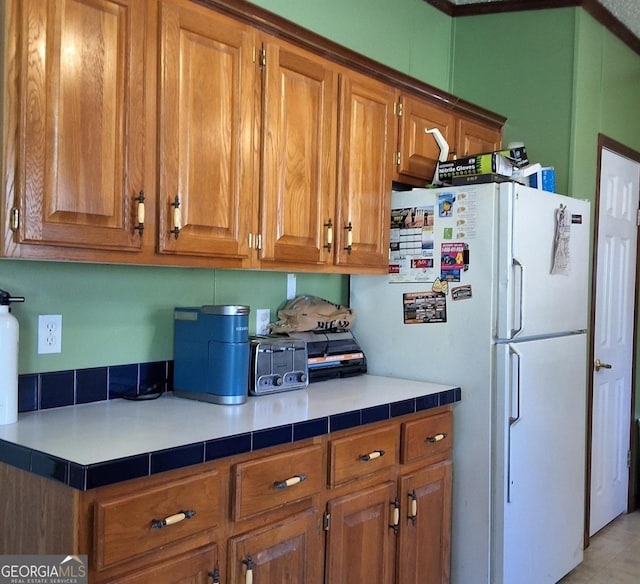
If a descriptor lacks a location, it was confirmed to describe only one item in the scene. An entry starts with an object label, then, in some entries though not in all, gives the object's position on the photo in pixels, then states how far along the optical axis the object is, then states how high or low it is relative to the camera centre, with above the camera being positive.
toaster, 2.26 -0.31
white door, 3.58 -0.29
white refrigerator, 2.54 -0.26
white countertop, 1.53 -0.40
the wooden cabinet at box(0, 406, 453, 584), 1.44 -0.63
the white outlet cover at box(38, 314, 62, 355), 1.94 -0.18
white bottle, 1.71 -0.24
